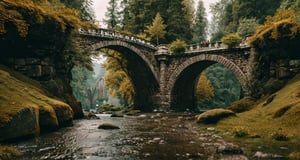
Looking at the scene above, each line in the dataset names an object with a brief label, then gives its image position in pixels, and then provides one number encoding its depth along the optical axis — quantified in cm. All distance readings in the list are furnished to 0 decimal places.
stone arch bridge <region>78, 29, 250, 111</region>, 3538
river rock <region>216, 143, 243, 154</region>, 1078
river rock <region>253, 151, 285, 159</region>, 1002
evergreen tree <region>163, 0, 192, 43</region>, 5503
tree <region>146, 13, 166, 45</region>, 5031
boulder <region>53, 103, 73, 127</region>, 1769
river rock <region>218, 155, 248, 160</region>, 989
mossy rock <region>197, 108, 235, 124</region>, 1952
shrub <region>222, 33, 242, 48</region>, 3566
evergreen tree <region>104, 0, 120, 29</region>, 6538
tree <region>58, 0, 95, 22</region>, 5579
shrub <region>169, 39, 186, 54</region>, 4181
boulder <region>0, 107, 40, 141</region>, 1214
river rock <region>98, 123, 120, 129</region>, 1925
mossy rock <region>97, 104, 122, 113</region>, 5009
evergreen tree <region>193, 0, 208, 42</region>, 7844
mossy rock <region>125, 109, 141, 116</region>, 3612
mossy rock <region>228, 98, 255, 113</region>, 2337
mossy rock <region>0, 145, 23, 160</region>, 994
